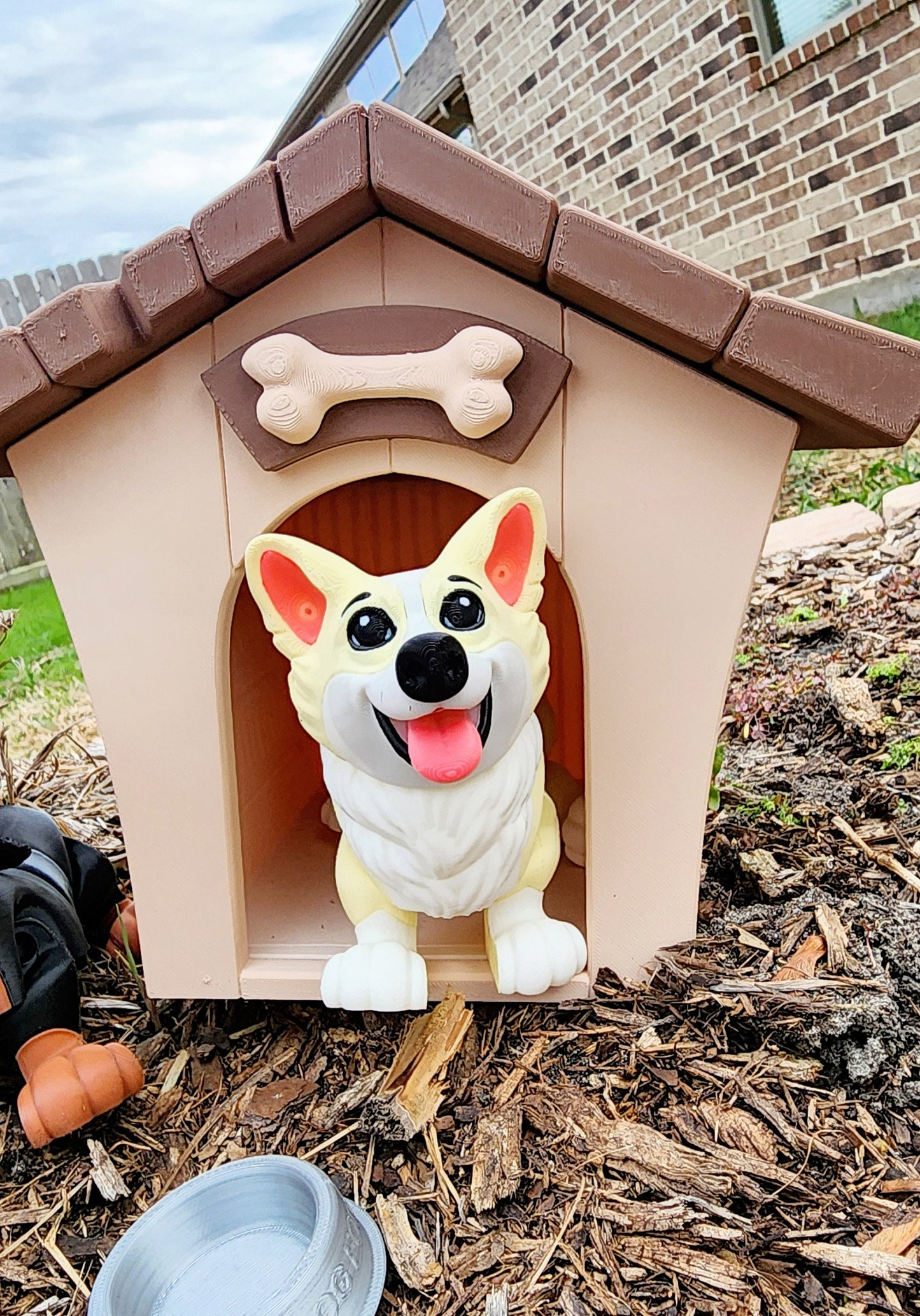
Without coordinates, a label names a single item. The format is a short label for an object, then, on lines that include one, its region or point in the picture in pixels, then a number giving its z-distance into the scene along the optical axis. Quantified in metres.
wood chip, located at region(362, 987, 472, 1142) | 0.31
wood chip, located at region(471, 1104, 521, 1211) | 0.29
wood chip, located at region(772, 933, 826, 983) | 0.34
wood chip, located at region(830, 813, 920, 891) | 0.40
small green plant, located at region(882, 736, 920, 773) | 0.49
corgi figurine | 0.28
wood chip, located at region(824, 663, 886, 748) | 0.51
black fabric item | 0.34
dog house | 0.29
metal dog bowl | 0.25
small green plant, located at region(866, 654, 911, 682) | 0.56
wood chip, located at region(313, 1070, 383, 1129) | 0.33
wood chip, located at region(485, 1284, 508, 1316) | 0.26
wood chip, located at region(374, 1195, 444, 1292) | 0.27
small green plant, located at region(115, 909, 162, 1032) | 0.39
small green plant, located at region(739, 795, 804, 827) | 0.45
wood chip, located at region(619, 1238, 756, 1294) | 0.26
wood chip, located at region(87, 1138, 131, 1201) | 0.32
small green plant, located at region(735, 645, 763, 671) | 0.64
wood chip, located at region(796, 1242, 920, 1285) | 0.25
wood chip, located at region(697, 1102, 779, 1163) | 0.29
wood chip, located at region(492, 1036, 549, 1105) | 0.32
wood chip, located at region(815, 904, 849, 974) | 0.35
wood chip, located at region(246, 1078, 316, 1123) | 0.34
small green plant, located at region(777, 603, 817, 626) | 0.67
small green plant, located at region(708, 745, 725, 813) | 0.42
